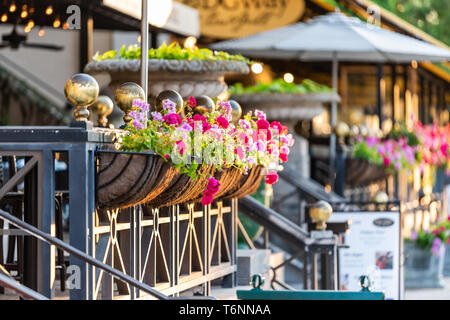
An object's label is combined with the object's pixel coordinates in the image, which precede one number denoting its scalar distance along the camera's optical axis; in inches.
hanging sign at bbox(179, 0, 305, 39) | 753.6
